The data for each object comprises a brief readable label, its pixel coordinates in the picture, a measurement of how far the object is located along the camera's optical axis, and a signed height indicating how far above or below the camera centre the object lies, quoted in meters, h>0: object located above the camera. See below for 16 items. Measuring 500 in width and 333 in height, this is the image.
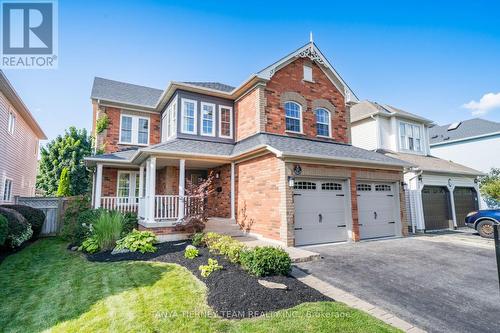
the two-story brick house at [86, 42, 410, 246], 9.30 +1.67
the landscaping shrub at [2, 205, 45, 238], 10.85 -0.67
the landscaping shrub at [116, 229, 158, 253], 8.02 -1.39
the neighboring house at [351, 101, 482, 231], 13.94 +1.47
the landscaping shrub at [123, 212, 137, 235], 9.79 -0.91
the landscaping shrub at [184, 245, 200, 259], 7.03 -1.53
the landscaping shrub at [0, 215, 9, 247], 7.53 -0.83
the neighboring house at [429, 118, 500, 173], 21.41 +4.66
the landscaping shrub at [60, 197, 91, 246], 9.72 -0.83
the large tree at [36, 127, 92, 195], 19.14 +2.79
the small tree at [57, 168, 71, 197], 16.31 +0.93
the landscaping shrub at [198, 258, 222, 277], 5.61 -1.59
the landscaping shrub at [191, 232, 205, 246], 8.52 -1.40
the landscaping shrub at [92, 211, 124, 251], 8.52 -1.06
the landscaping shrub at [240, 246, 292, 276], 5.45 -1.42
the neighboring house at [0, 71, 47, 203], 12.02 +3.24
